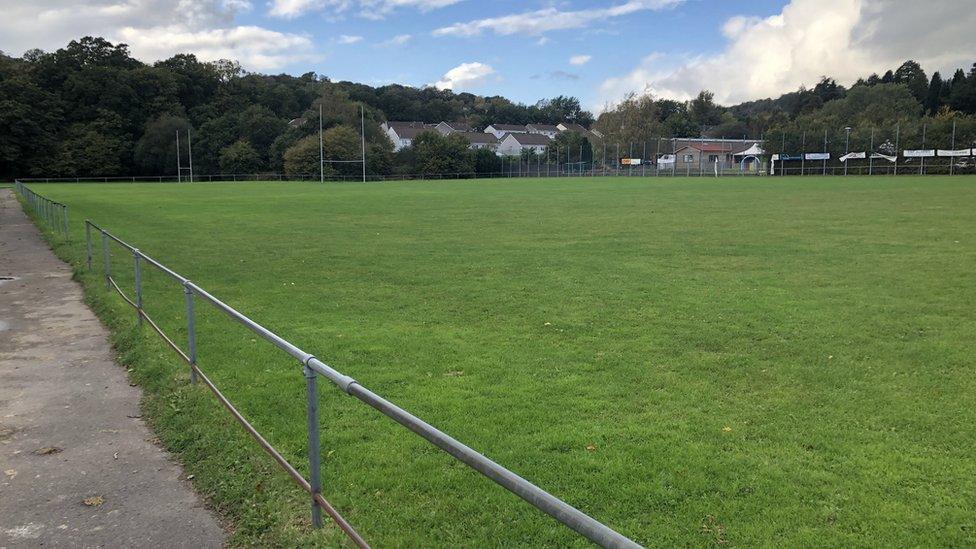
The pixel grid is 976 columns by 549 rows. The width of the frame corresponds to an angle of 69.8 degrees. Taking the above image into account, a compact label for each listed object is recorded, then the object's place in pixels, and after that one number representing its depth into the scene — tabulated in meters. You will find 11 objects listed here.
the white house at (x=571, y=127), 178.15
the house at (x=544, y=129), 170.00
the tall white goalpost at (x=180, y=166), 90.44
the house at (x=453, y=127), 154.25
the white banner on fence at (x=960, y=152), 57.94
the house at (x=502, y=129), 167.18
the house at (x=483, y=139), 143.38
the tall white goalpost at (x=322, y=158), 80.39
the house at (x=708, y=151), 83.44
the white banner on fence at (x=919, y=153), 60.44
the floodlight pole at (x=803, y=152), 69.31
